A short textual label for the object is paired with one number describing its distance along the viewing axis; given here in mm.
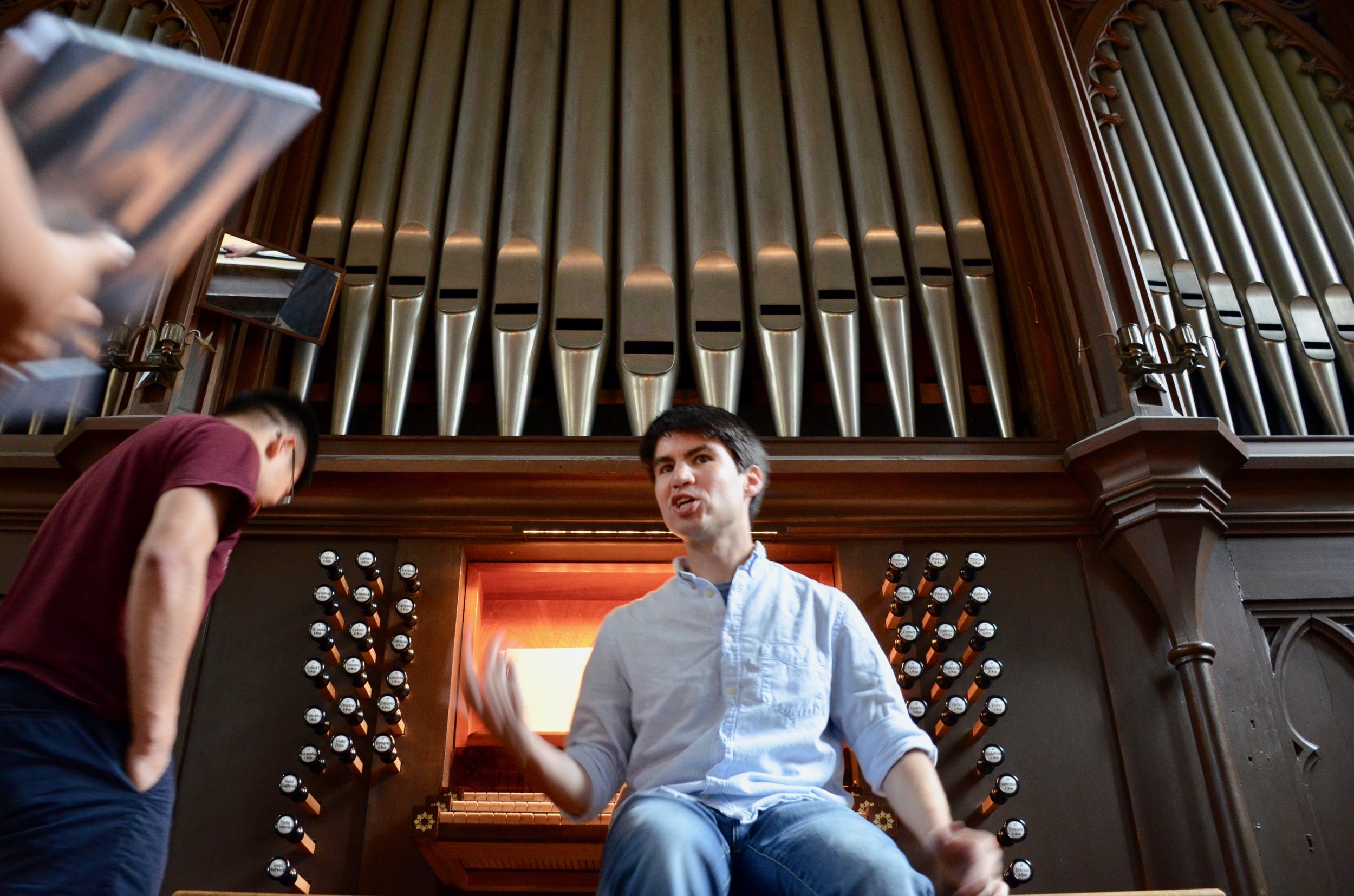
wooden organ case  3252
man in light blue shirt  1745
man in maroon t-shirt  1861
